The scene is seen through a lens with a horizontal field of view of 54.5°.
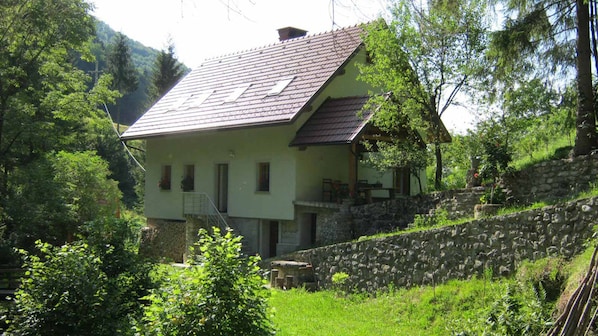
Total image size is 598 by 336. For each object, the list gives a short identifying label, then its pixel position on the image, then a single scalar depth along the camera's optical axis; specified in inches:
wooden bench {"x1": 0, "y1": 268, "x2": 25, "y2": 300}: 539.9
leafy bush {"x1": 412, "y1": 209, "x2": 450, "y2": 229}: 544.9
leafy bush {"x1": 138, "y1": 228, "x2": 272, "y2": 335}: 231.9
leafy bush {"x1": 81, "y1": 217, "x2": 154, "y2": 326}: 379.6
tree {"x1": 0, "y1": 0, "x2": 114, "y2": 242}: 739.4
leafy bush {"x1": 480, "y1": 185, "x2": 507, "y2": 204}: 500.1
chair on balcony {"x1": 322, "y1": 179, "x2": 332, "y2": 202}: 720.0
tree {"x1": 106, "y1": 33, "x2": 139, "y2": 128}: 2133.4
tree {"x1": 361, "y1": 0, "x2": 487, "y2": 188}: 636.7
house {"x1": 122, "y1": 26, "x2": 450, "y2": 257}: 705.0
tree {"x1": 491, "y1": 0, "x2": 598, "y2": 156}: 475.5
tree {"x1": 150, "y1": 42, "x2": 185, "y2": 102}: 1807.3
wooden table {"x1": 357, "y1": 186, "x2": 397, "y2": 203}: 675.3
